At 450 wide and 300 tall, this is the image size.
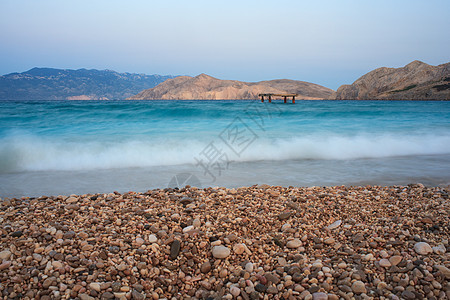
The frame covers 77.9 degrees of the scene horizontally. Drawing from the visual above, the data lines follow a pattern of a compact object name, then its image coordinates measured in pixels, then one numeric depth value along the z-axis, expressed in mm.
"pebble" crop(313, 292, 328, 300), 1721
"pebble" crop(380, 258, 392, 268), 1995
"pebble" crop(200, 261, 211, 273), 1980
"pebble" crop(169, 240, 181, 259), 2113
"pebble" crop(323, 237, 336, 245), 2318
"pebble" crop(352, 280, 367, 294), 1772
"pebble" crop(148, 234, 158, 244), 2273
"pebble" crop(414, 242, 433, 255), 2121
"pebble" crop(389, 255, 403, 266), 2012
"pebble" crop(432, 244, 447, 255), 2117
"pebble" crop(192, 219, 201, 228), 2541
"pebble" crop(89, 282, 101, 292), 1800
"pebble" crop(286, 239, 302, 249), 2260
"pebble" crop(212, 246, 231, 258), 2107
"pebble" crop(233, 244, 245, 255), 2158
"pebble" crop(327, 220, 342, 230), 2574
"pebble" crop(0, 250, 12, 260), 2055
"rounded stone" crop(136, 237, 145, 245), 2248
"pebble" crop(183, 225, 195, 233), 2447
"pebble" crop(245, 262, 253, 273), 1971
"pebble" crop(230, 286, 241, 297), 1773
